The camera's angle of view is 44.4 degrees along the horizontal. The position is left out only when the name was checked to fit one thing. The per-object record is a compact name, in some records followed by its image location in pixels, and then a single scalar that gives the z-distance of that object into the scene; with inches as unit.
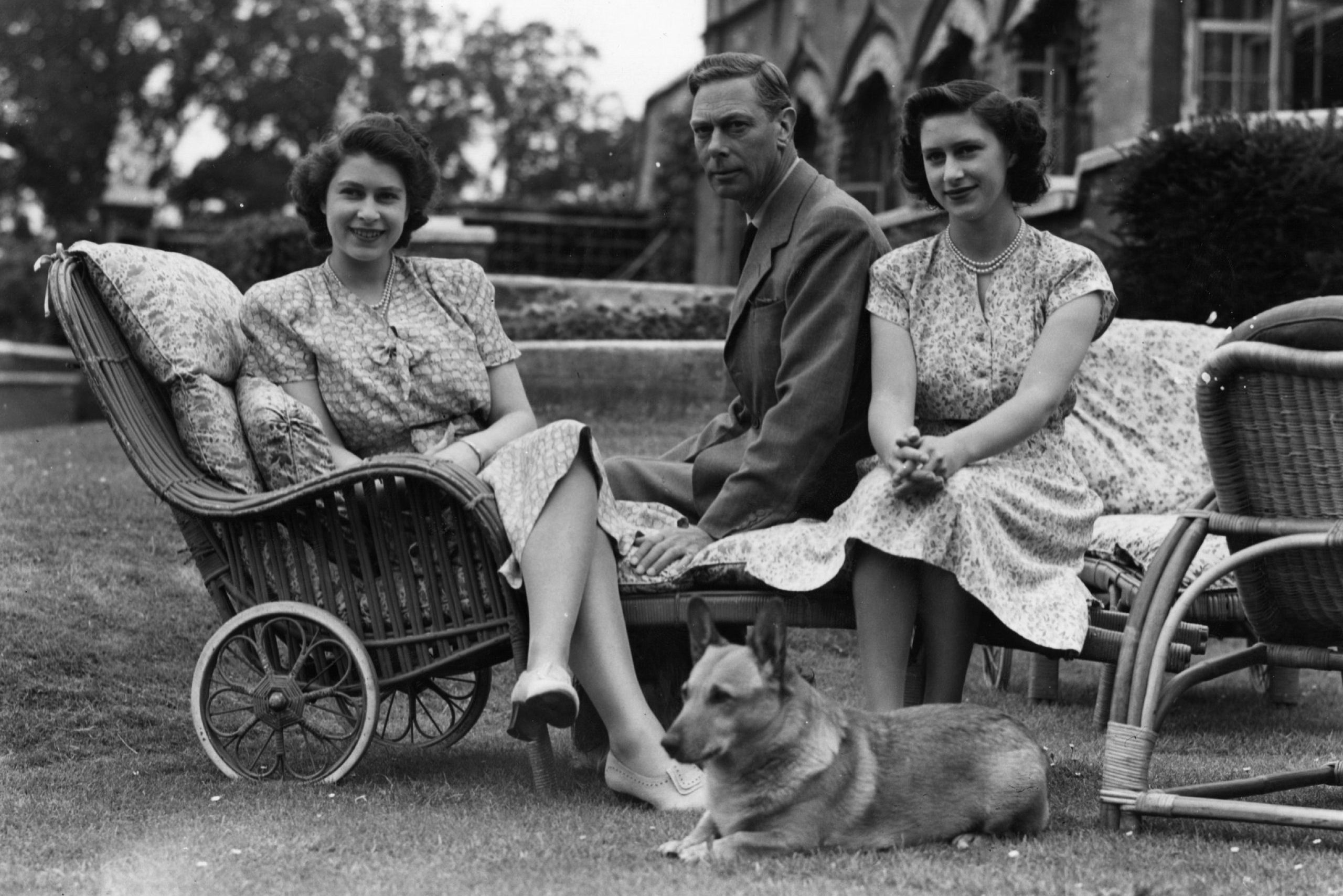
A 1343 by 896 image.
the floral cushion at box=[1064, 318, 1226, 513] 208.8
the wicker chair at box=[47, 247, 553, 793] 152.3
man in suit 157.0
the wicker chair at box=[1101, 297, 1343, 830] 129.2
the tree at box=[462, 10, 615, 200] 1547.7
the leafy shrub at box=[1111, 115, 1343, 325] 287.4
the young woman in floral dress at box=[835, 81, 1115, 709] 144.5
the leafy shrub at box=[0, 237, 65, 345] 941.8
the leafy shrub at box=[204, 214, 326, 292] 450.0
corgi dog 123.2
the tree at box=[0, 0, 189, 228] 1397.6
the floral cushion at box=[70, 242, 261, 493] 159.5
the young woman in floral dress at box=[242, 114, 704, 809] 147.2
